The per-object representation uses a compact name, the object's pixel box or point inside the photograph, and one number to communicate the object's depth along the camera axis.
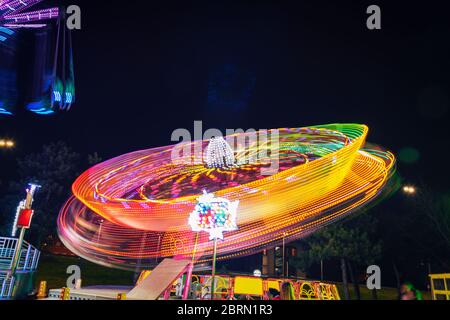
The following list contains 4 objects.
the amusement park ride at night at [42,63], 24.66
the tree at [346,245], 28.77
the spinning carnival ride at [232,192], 16.95
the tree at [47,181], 27.77
